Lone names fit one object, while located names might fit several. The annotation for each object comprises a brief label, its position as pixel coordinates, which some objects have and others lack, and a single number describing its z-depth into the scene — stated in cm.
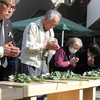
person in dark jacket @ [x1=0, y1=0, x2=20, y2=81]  225
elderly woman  332
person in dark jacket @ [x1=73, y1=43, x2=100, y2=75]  373
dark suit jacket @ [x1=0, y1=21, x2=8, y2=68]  227
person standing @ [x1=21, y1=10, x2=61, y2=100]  263
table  155
